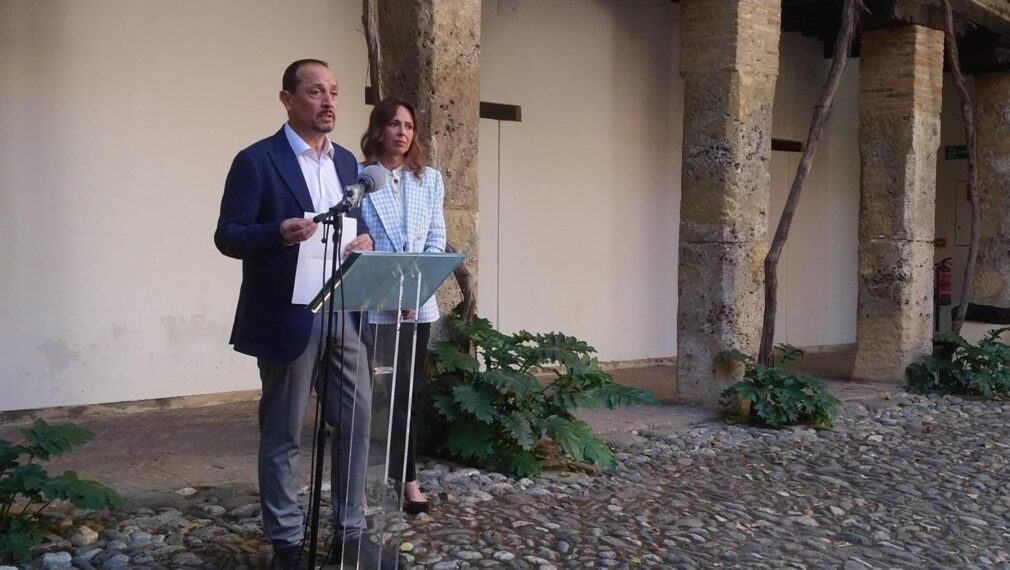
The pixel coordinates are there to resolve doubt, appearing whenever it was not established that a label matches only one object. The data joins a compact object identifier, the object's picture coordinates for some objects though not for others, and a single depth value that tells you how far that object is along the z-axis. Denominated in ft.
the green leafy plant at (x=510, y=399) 18.06
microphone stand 10.27
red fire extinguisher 42.24
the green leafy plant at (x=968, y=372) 30.63
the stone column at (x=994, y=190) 37.27
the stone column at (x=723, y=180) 25.59
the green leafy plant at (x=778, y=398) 24.32
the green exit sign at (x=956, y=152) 44.47
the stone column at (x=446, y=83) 19.36
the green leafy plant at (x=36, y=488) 12.89
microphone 9.99
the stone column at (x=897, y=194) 31.55
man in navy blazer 11.80
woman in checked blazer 14.47
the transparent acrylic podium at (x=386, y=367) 10.93
